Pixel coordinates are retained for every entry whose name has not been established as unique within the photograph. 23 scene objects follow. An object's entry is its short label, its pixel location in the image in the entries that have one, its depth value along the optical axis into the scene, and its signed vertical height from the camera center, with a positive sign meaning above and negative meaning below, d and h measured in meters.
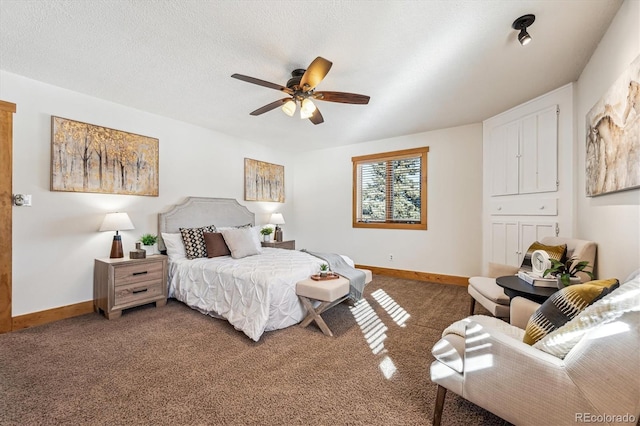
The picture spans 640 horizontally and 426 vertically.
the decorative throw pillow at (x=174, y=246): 3.55 -0.45
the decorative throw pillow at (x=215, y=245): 3.57 -0.44
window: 4.66 +0.43
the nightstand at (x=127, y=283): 2.89 -0.81
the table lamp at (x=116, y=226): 3.05 -0.16
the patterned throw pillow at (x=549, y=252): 2.39 -0.36
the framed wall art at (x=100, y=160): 2.93 +0.64
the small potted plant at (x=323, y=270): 2.84 -0.62
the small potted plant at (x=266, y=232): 4.95 -0.37
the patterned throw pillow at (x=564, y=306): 1.24 -0.45
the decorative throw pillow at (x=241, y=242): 3.54 -0.41
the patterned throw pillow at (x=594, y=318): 0.96 -0.40
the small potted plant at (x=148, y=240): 3.31 -0.34
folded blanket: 2.96 -0.70
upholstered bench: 2.49 -0.78
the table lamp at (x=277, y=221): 5.23 -0.17
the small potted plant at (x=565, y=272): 1.86 -0.45
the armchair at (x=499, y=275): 2.25 -0.69
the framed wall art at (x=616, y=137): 1.58 +0.52
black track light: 1.86 +1.34
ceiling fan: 2.23 +1.11
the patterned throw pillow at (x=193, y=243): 3.57 -0.41
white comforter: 2.51 -0.79
